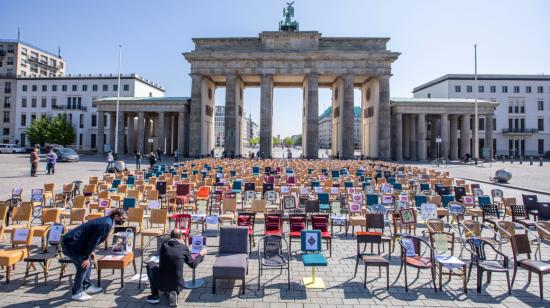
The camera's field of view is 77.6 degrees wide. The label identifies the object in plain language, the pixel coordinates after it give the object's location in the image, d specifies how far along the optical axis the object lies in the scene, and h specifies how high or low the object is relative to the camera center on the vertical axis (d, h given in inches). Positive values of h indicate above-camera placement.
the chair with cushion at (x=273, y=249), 289.6 -77.4
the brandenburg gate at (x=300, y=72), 2063.2 +548.0
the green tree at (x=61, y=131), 2620.6 +206.1
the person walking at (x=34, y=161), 958.8 -11.8
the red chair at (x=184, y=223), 348.3 -68.4
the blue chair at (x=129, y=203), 458.0 -59.9
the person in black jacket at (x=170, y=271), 237.8 -79.0
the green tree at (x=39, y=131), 2610.7 +197.8
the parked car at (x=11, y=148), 2508.9 +60.4
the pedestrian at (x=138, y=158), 1267.3 +1.8
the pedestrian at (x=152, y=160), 1270.9 -4.8
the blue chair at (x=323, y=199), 526.0 -57.9
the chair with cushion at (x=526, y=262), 259.3 -78.5
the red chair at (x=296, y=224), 354.6 -65.8
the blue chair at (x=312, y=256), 276.1 -80.1
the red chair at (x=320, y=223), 360.7 -65.2
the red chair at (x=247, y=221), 378.0 -67.4
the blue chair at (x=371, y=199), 510.3 -54.9
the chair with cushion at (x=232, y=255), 261.3 -81.1
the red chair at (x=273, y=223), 367.2 -67.1
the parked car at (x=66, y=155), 1727.7 +11.9
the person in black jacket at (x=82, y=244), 246.1 -62.5
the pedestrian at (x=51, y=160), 1027.9 -8.8
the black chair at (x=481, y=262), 265.3 -80.6
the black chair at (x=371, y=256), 273.0 -78.8
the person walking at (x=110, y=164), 1140.9 -20.2
